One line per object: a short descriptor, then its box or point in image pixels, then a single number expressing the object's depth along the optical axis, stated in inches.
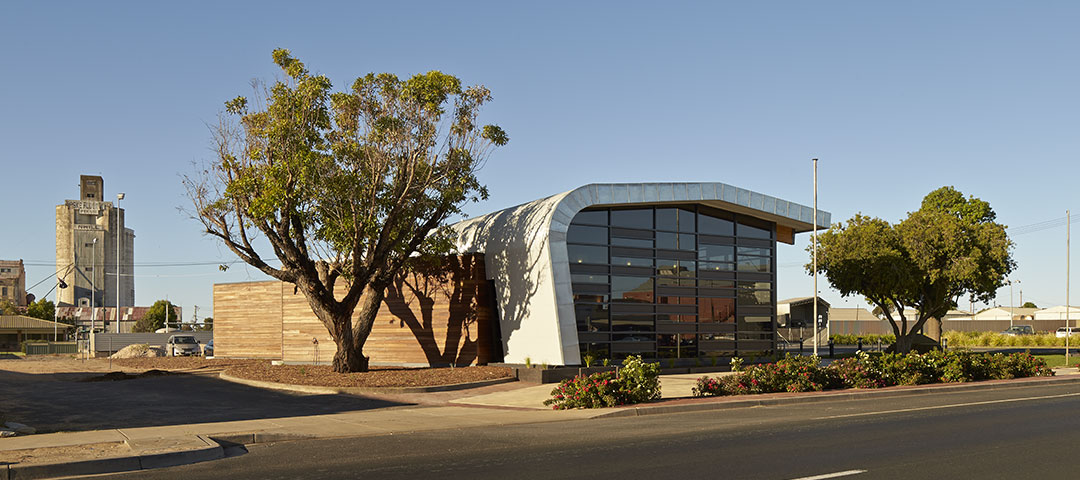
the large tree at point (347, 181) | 967.6
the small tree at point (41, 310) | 4217.5
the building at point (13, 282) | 6569.9
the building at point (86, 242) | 6136.8
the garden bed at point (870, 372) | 848.9
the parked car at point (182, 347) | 1916.8
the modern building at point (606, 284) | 1038.4
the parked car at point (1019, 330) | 3120.3
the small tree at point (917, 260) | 1642.5
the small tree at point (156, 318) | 4222.4
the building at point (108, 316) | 4471.0
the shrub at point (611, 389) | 741.9
